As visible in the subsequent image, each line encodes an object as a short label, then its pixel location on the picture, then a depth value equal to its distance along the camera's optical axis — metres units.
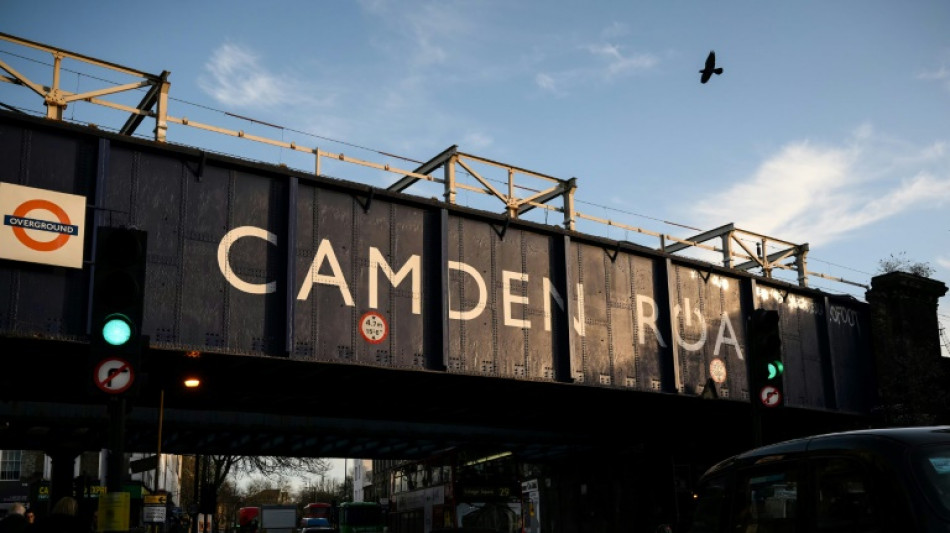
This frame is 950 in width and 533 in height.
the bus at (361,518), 40.66
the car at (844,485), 5.47
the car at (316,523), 55.81
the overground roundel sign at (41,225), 15.89
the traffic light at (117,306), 8.48
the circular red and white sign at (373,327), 19.75
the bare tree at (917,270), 33.75
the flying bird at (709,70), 19.20
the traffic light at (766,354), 11.12
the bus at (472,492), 27.73
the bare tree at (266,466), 57.31
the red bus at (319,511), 63.50
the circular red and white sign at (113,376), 8.43
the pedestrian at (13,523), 8.20
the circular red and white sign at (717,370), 26.62
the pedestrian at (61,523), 7.09
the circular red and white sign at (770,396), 11.03
